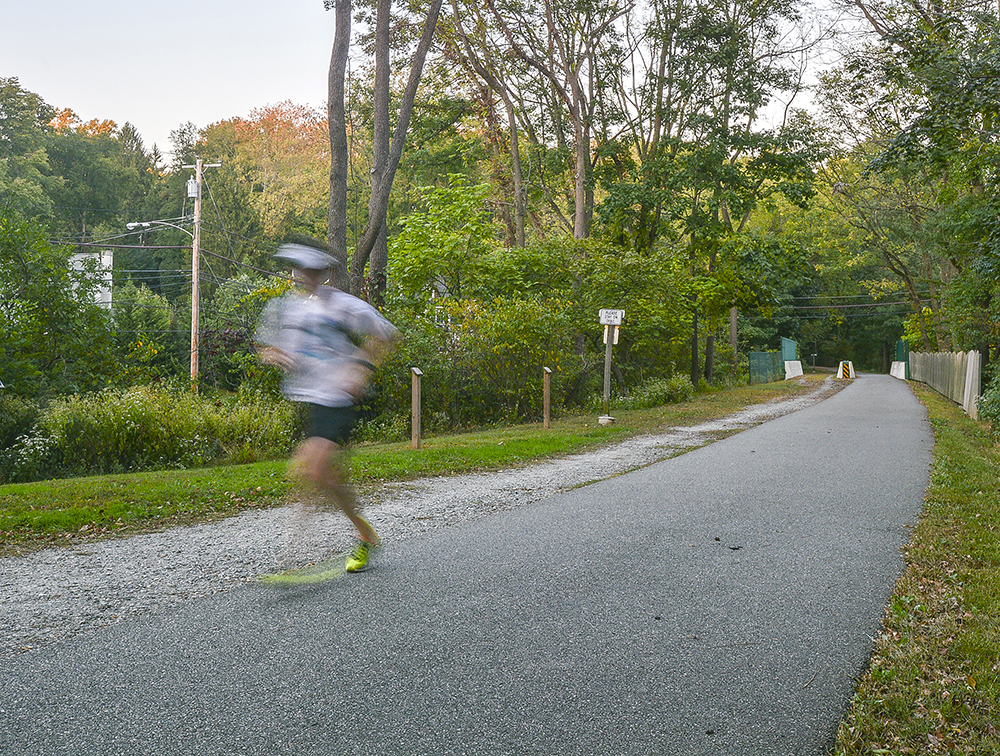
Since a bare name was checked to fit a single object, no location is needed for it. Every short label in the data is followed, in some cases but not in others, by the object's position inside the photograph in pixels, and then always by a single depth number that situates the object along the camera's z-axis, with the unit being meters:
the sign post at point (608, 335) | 15.59
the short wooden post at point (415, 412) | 11.72
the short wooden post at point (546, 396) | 14.89
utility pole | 29.91
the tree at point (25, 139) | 45.47
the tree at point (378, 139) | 16.05
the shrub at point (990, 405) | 15.95
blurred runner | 4.74
